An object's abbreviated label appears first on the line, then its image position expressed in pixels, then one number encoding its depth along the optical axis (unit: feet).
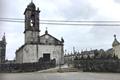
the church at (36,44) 128.16
